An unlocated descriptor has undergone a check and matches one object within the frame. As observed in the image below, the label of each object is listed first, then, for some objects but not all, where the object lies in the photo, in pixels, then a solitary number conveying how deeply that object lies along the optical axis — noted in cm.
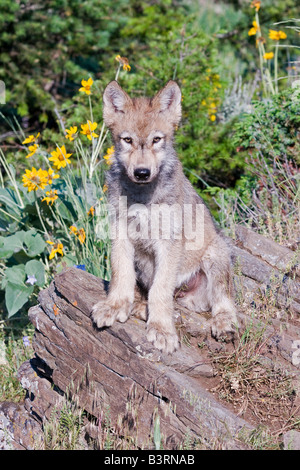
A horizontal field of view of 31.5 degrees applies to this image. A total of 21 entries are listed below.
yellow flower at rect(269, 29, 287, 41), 708
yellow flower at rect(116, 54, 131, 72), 511
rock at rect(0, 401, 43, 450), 397
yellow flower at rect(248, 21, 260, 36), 711
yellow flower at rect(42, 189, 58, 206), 500
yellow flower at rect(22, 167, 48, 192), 487
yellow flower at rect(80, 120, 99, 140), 501
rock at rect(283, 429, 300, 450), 309
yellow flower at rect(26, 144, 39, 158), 498
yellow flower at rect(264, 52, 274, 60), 711
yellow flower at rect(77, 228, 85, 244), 489
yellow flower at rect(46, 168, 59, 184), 491
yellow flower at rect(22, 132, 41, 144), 487
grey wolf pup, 386
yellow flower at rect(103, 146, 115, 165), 443
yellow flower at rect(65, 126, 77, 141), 490
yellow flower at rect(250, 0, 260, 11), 701
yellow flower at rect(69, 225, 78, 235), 498
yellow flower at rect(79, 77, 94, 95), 500
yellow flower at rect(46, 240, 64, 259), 486
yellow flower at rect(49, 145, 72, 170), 493
